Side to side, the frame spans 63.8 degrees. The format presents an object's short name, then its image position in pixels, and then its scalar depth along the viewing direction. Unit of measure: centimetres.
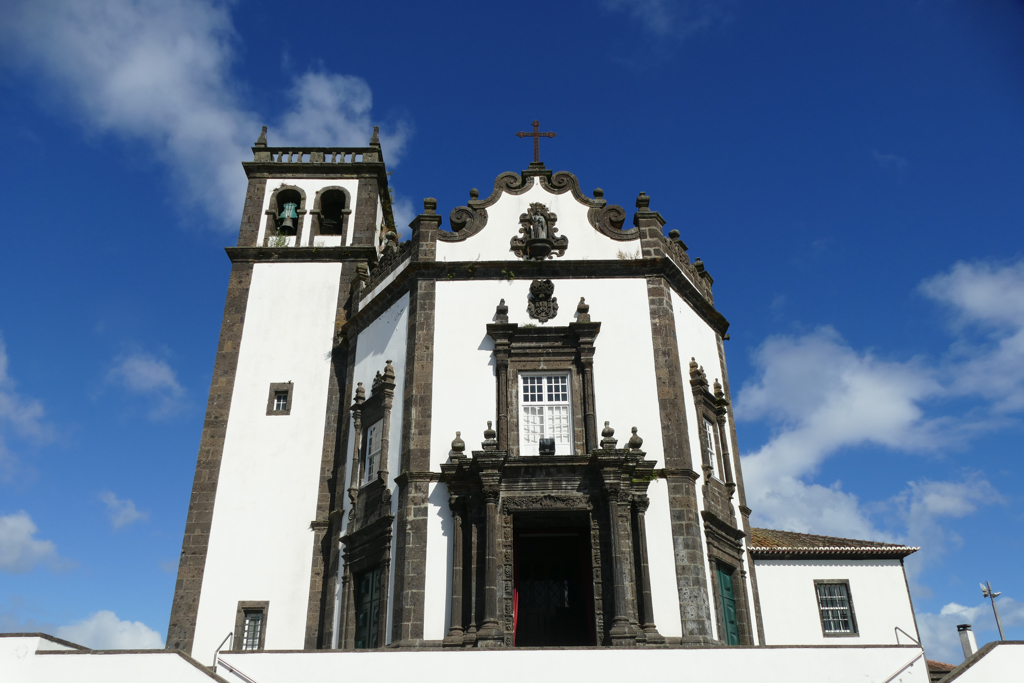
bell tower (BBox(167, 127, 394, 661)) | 1955
